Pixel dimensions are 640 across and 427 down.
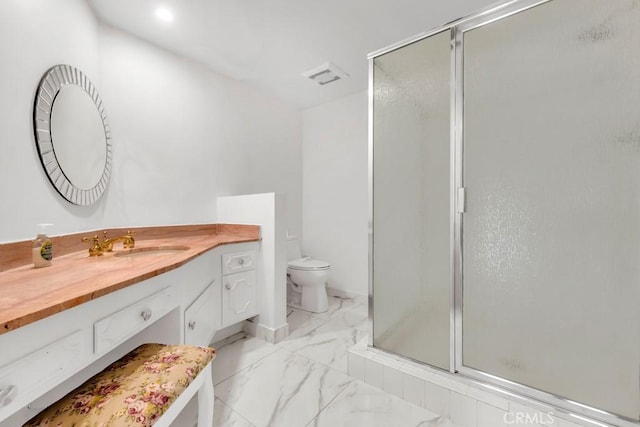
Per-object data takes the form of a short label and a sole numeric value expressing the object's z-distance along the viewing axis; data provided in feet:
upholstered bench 2.35
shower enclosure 3.46
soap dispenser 3.59
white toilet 8.46
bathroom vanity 1.95
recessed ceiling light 5.74
